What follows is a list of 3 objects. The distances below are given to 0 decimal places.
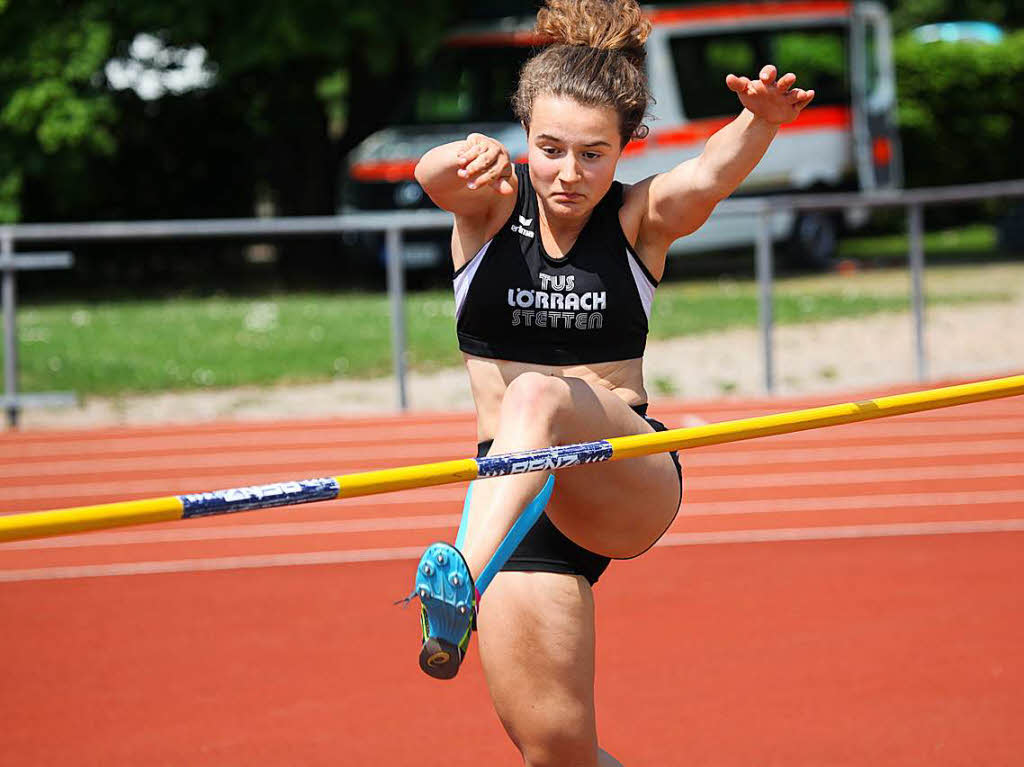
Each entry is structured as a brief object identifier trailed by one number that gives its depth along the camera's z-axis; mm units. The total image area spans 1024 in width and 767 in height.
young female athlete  6508
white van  32031
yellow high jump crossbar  5113
